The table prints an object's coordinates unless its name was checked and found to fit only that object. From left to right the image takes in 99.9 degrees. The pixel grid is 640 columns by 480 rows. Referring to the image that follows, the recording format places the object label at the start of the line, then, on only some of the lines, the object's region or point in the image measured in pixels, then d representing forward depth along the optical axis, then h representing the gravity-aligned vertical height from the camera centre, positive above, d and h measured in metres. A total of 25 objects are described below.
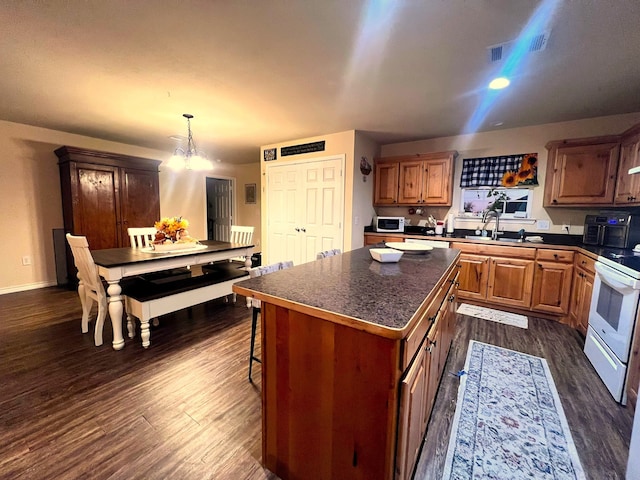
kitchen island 0.93 -0.60
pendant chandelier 3.18 +0.59
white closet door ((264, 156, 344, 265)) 4.09 +0.08
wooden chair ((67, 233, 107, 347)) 2.26 -0.61
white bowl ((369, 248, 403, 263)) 1.88 -0.28
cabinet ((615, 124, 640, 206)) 2.56 +0.53
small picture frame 6.82 +0.51
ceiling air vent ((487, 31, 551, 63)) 1.73 +1.16
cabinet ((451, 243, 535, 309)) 3.17 -0.69
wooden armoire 3.87 +0.24
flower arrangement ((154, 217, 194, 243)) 2.93 -0.20
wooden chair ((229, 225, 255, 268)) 3.82 -0.31
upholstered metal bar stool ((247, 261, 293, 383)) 1.82 -0.40
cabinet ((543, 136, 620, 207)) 2.94 +0.55
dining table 2.26 -0.47
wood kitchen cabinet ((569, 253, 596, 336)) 2.54 -0.72
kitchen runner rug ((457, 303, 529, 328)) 3.04 -1.16
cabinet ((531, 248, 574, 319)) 2.98 -0.70
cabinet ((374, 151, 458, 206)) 3.87 +0.56
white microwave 4.23 -0.13
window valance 3.57 +0.65
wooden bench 2.36 -0.78
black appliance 2.63 -0.10
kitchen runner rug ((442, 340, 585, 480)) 1.33 -1.22
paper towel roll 4.00 -0.11
